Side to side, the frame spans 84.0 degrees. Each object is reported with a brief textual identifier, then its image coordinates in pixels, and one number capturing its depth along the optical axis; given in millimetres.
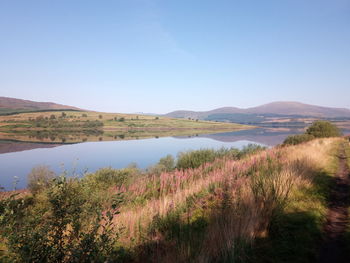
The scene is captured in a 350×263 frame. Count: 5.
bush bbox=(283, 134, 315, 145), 29059
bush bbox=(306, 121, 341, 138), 32838
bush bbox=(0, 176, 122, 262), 2748
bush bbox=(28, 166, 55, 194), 16669
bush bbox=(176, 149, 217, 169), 18016
